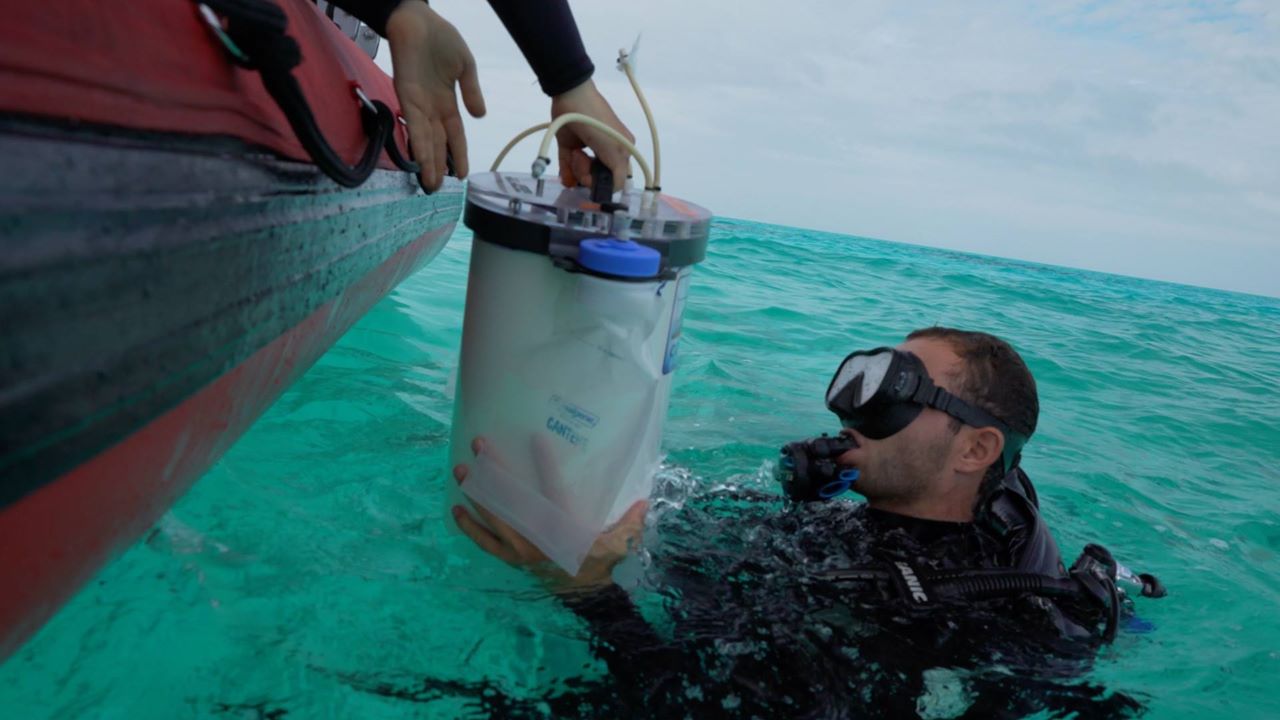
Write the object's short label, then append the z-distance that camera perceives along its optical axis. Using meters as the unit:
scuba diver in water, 1.81
